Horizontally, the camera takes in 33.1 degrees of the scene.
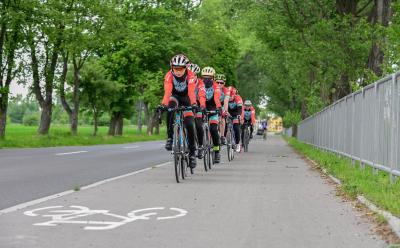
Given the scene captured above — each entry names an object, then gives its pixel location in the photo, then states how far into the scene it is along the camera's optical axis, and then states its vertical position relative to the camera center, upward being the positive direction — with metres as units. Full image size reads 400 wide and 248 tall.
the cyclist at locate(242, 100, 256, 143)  24.16 +0.79
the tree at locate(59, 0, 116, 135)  30.22 +4.91
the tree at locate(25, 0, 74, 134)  26.77 +4.13
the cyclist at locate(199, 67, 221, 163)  14.76 +0.78
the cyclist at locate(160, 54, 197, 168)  11.44 +0.77
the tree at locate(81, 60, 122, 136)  44.19 +3.08
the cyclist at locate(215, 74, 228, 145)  16.86 +1.10
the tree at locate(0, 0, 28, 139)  25.64 +3.81
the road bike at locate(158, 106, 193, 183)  11.34 -0.19
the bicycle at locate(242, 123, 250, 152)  24.00 +0.01
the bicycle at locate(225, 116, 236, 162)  18.42 -0.07
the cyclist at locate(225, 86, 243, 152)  19.30 +0.74
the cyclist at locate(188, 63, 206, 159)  12.41 +0.44
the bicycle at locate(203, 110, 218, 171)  14.55 -0.10
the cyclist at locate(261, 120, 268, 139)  52.17 +0.80
